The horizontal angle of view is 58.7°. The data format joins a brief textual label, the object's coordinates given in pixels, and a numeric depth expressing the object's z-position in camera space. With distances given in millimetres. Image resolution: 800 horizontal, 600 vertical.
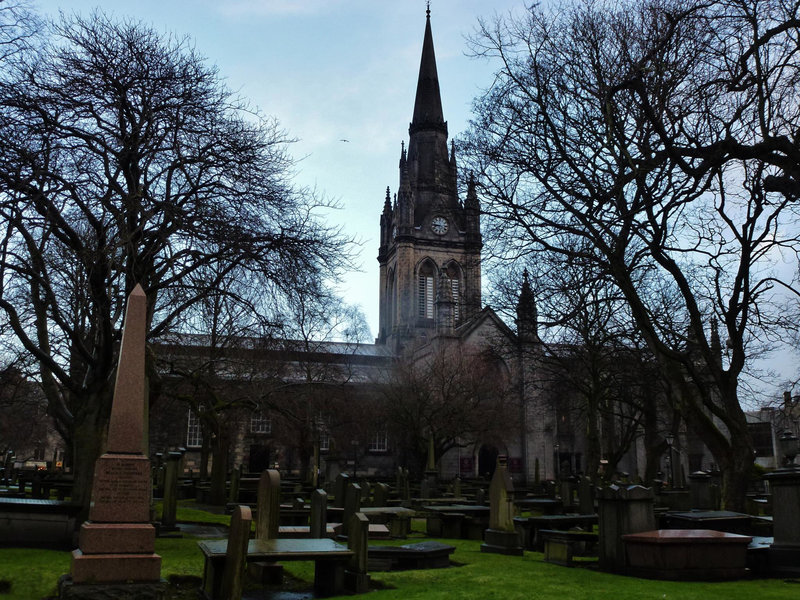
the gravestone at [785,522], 10109
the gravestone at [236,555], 7465
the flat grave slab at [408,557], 10922
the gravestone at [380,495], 21175
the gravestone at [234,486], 22406
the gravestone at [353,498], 12000
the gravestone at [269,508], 9688
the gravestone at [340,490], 18244
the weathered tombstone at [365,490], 19938
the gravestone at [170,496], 14844
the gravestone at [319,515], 11695
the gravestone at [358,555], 8867
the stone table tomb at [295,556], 7930
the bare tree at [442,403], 39656
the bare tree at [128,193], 11359
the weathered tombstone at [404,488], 27234
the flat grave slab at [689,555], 9695
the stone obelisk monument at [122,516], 7449
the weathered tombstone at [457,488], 28972
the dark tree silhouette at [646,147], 12078
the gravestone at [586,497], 20266
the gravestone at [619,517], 10523
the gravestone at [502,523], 13477
